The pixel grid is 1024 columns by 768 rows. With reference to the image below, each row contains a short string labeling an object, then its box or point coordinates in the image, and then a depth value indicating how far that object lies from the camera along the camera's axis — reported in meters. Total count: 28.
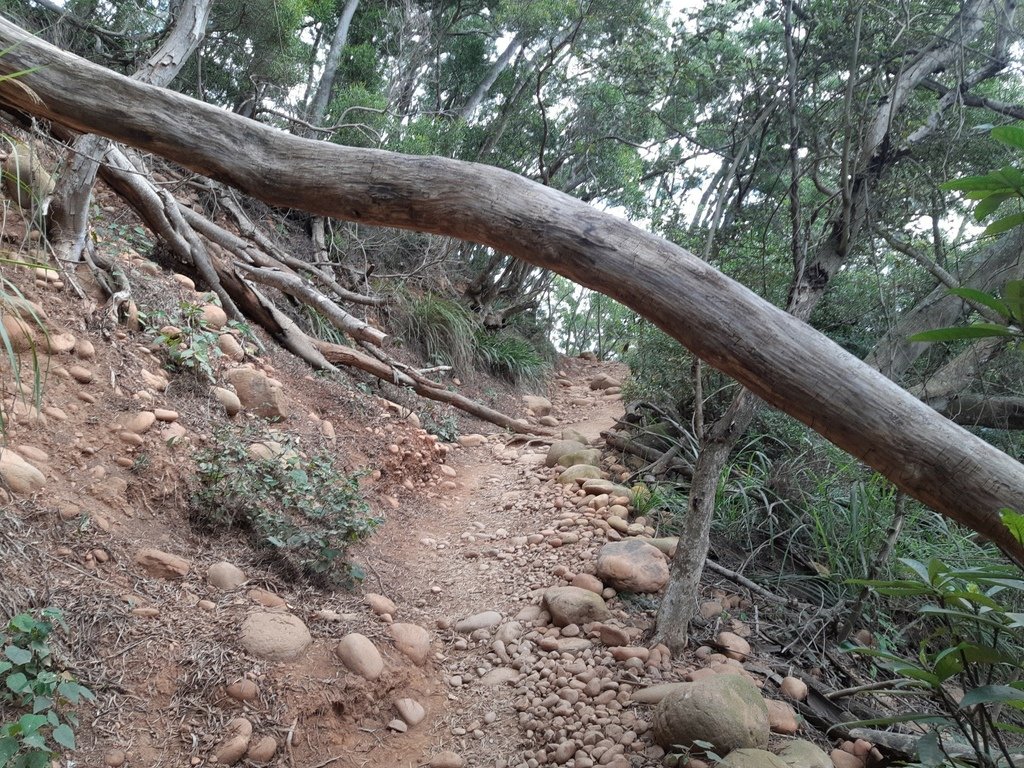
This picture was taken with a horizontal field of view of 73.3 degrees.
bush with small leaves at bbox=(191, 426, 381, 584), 3.01
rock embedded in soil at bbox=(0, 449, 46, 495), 2.43
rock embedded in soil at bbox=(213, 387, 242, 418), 3.67
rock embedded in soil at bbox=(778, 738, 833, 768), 2.30
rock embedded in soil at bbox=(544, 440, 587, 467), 5.11
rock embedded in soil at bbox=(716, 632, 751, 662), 3.03
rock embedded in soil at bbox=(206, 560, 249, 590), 2.72
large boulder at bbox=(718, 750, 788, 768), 2.15
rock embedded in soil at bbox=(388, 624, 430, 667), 2.92
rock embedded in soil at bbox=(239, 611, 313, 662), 2.47
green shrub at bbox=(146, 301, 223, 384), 3.62
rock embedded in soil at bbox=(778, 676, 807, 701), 2.83
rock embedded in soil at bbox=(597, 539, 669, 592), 3.36
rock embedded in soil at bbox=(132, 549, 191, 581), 2.60
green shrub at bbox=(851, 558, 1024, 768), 1.26
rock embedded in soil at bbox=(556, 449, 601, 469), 4.96
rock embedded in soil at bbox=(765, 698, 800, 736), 2.56
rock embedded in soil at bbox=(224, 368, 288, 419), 3.88
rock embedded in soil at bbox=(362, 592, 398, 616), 3.09
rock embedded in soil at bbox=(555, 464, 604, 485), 4.62
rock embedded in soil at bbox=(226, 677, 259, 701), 2.28
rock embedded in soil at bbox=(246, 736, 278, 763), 2.17
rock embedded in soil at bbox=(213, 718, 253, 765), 2.11
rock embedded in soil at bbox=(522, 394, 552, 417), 7.70
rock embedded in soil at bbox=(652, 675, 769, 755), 2.29
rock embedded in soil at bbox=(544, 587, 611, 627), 3.16
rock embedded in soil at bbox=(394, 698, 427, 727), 2.64
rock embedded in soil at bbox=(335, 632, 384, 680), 2.65
